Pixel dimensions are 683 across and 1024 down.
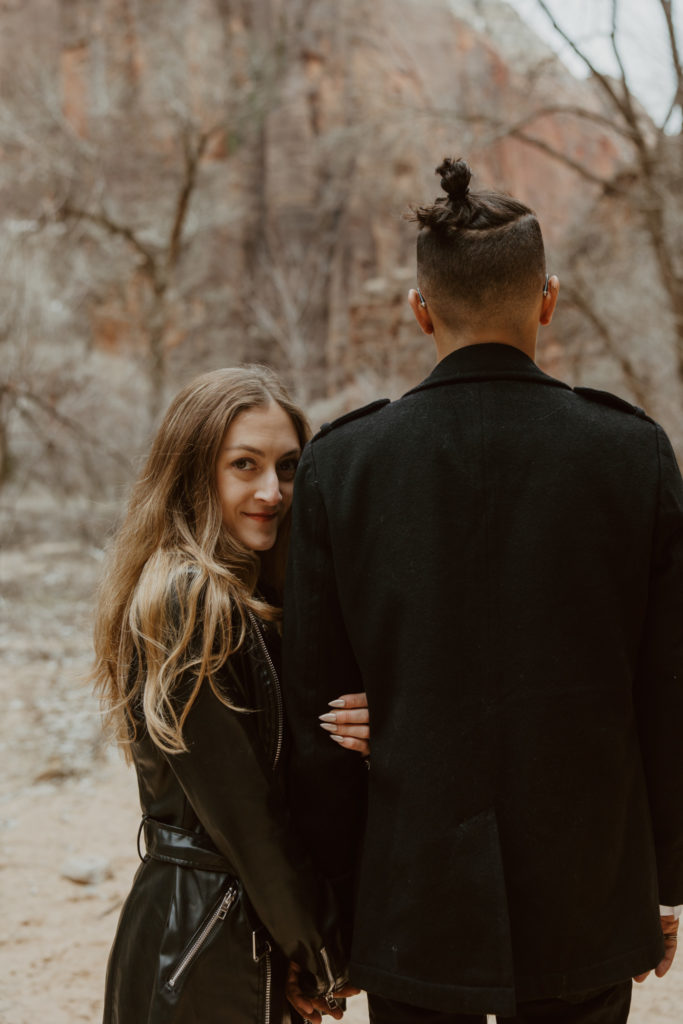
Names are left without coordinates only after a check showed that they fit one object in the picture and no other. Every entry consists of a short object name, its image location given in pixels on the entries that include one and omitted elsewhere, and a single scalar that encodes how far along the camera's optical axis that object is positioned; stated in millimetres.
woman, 1683
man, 1509
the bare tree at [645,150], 8555
